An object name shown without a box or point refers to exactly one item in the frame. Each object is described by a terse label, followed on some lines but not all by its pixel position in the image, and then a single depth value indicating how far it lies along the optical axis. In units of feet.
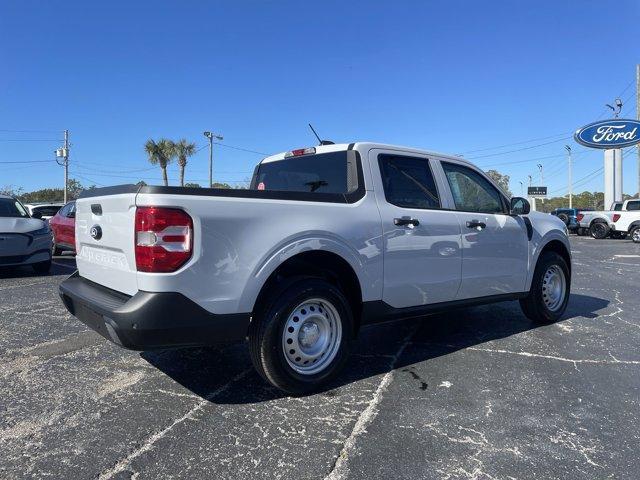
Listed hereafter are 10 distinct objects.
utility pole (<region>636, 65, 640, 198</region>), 108.58
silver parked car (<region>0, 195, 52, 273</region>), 28.89
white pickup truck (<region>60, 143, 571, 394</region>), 9.59
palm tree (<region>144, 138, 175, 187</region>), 135.74
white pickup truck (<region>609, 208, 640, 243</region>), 70.85
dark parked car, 100.37
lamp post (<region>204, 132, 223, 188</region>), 140.87
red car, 36.63
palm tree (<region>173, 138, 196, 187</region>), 139.74
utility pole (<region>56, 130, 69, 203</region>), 150.31
